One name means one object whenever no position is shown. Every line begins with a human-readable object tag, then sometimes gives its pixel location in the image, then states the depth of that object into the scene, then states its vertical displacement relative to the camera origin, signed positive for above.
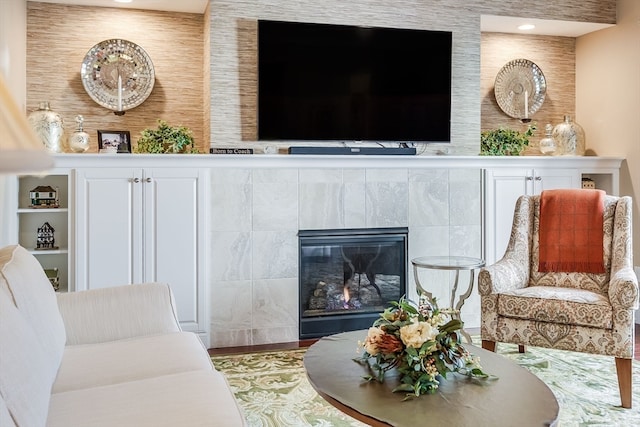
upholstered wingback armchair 2.83 -0.48
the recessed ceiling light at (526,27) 4.82 +1.50
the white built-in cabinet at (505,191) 4.38 +0.12
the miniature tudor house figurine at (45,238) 3.83 -0.23
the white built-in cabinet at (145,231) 3.65 -0.17
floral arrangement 1.90 -0.49
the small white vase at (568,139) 4.78 +0.56
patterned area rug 2.65 -0.96
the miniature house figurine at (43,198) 3.81 +0.03
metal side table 3.50 -0.36
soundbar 3.99 +0.38
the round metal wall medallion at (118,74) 4.13 +0.93
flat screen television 4.06 +0.89
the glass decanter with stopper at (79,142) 3.88 +0.41
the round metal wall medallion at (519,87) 4.98 +1.03
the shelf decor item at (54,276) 3.79 -0.48
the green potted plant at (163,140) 3.91 +0.44
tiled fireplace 3.87 -0.10
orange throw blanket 3.37 -0.15
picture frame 4.04 +0.44
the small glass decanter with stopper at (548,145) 4.75 +0.50
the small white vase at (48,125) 3.79 +0.51
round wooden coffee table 1.68 -0.60
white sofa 1.41 -0.55
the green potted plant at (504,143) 4.61 +0.50
